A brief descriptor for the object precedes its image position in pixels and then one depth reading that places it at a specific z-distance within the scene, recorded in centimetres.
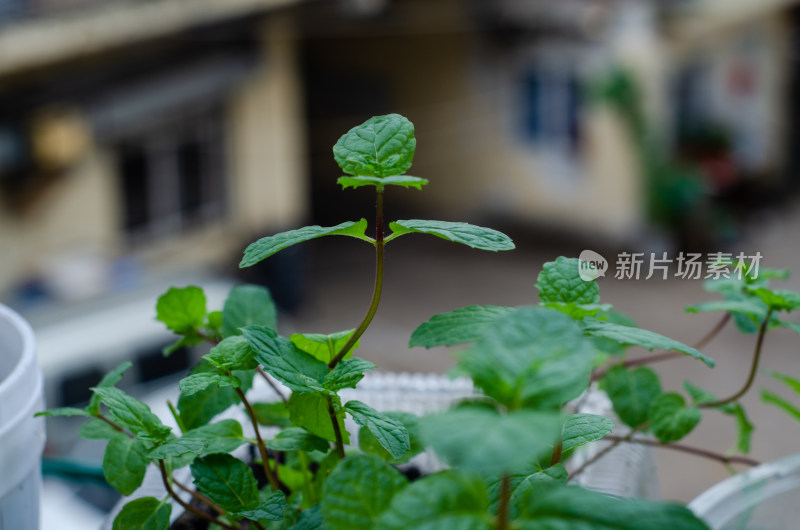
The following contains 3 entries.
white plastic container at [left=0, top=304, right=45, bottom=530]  72
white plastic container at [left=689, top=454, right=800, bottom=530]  76
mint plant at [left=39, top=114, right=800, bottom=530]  63
